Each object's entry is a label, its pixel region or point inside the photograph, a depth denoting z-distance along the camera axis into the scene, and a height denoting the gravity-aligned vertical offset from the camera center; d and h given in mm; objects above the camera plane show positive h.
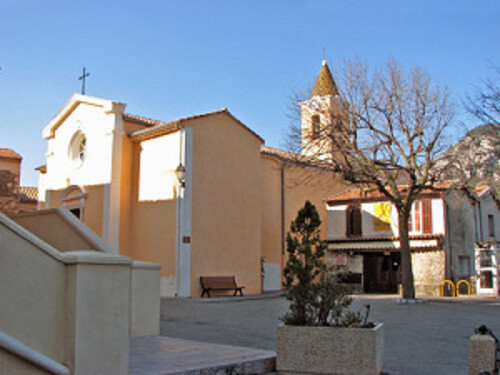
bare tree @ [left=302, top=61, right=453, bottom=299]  18000 +3341
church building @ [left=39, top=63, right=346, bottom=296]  19125 +2195
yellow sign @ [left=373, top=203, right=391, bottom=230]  26703 +1372
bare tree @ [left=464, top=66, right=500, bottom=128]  12430 +3153
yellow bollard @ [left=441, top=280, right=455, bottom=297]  23781 -1845
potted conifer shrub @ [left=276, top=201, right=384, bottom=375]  6367 -1043
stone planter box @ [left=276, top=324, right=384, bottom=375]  6332 -1293
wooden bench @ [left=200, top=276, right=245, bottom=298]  18800 -1482
